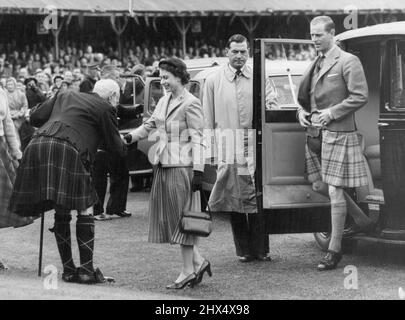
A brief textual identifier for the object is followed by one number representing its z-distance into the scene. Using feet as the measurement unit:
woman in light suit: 41.49
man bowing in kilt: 41.53
